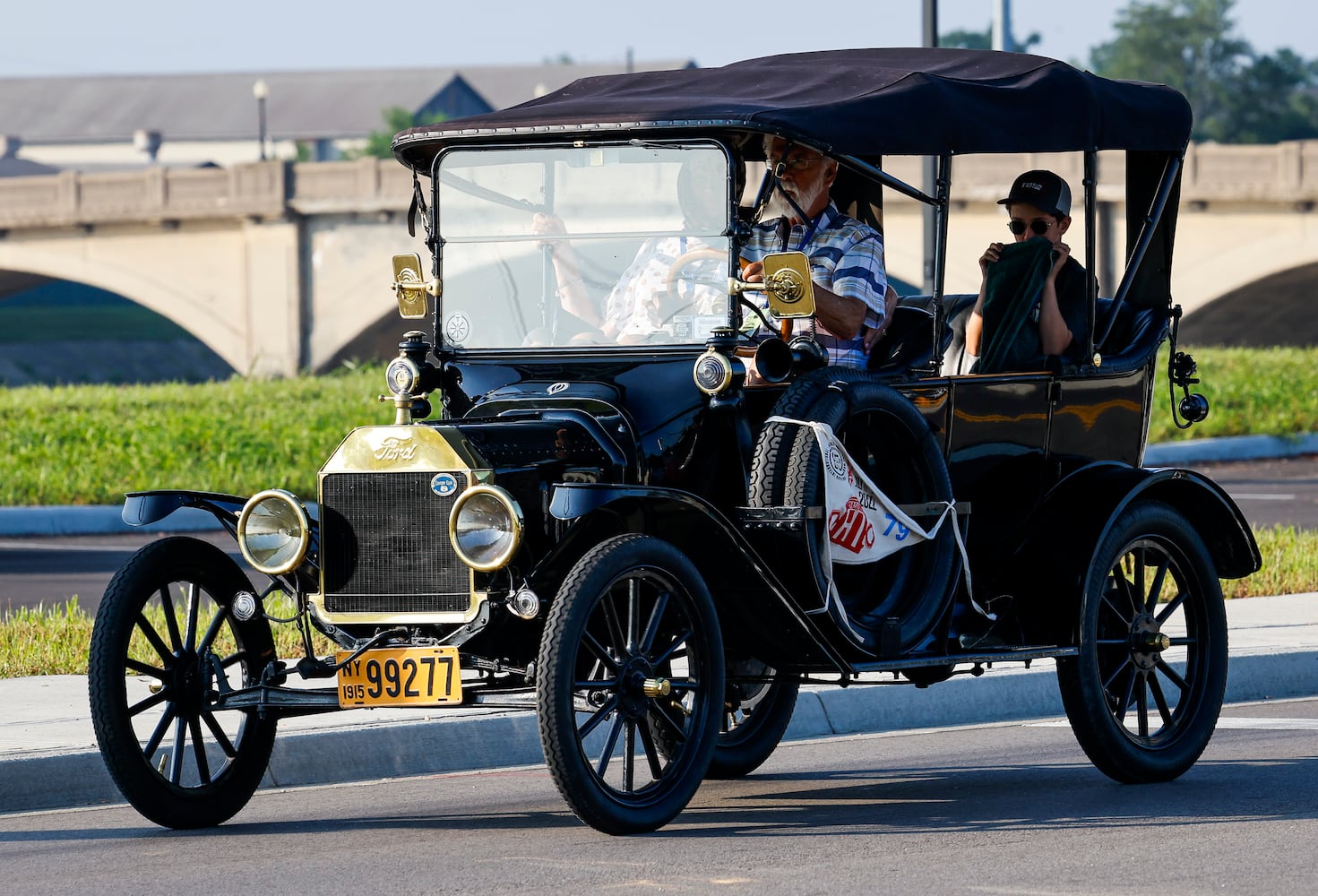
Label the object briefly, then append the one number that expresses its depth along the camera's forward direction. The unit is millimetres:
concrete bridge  98437
